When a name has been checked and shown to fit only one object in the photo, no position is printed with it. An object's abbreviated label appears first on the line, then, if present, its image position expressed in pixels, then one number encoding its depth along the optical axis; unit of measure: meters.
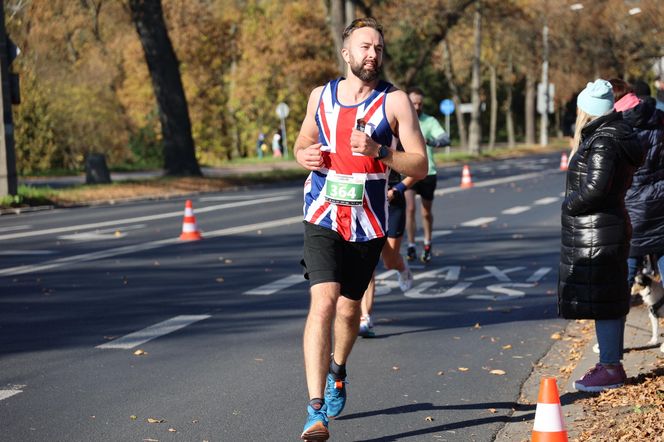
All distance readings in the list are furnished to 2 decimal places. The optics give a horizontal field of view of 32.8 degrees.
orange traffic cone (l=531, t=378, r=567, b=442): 4.61
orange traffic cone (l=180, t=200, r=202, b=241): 16.47
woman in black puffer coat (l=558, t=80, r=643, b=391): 6.24
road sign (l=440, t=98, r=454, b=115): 53.84
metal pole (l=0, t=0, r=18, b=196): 23.38
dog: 7.70
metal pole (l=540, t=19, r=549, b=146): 58.62
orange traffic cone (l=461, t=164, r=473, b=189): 28.98
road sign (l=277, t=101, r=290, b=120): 49.14
